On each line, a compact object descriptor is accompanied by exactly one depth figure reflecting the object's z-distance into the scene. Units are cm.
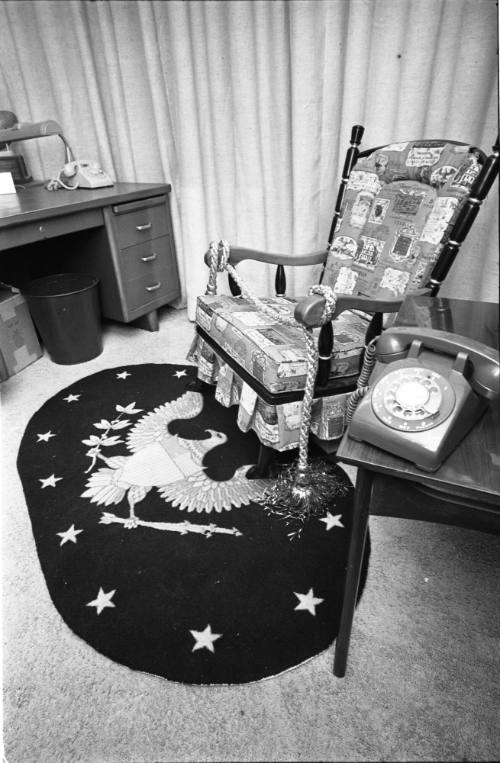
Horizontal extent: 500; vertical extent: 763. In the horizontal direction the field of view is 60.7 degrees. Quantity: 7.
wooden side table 59
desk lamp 197
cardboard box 193
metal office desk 173
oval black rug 95
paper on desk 195
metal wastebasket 191
